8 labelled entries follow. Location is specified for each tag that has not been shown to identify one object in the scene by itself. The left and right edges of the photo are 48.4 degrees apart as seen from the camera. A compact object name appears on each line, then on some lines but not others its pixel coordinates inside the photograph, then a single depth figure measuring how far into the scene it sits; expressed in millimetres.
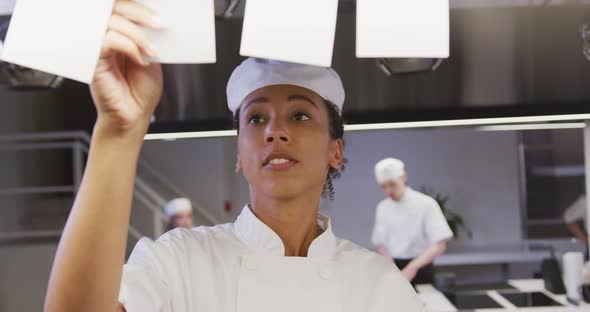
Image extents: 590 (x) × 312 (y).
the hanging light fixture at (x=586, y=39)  1796
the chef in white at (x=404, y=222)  4559
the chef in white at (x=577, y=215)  5703
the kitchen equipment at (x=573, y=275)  3316
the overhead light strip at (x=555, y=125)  2848
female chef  908
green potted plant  7342
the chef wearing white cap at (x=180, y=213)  4496
